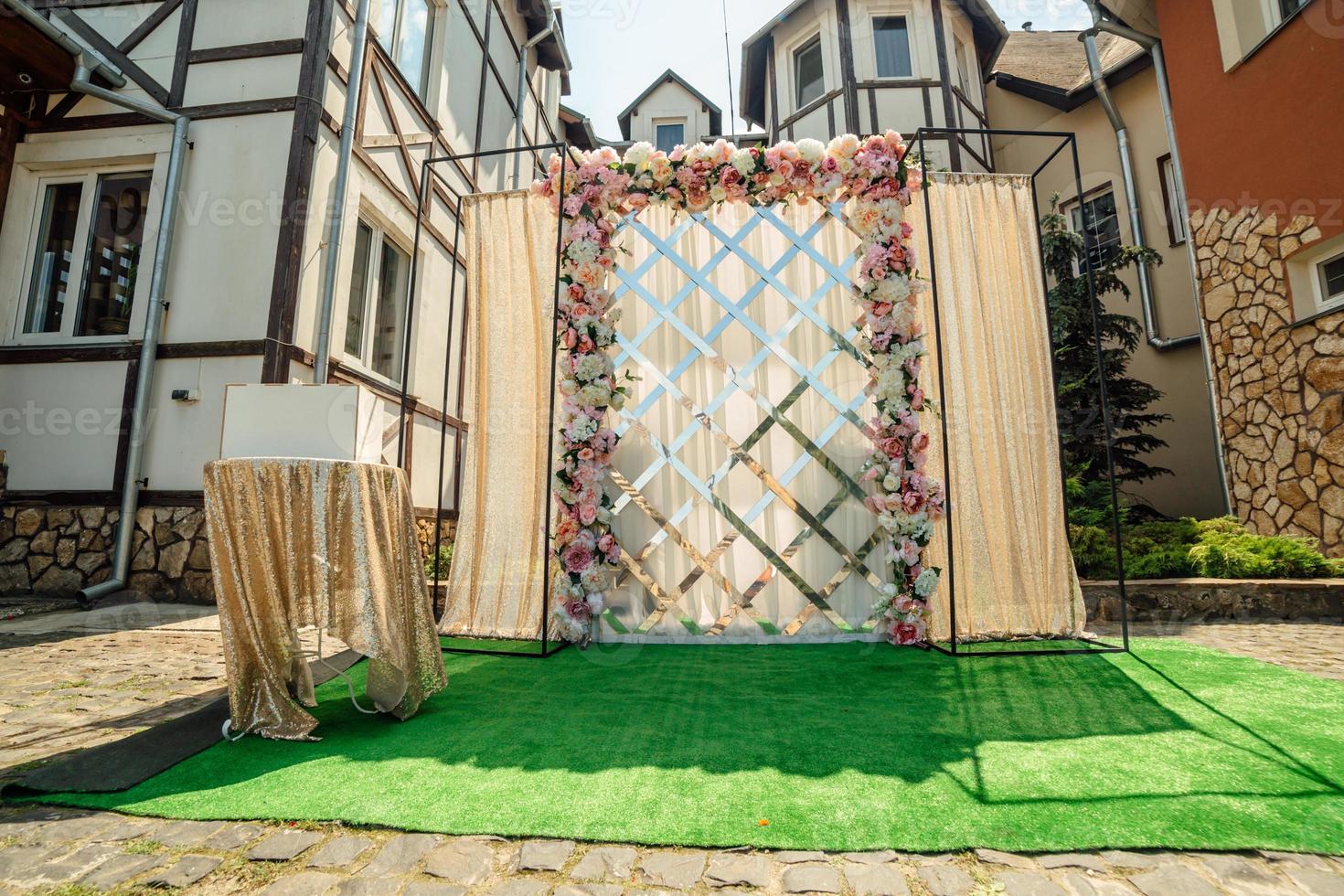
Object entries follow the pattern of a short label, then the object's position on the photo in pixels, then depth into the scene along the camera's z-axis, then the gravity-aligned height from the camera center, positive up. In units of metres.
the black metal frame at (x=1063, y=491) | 2.33 +0.21
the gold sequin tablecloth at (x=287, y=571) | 1.62 -0.05
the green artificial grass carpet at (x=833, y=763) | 1.17 -0.49
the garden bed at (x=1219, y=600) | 3.22 -0.32
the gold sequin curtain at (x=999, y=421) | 2.76 +0.53
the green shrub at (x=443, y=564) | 4.11 -0.10
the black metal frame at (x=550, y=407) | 2.49 +0.55
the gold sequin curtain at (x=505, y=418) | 2.85 +0.60
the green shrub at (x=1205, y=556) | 3.39 -0.10
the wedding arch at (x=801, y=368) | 2.77 +0.83
